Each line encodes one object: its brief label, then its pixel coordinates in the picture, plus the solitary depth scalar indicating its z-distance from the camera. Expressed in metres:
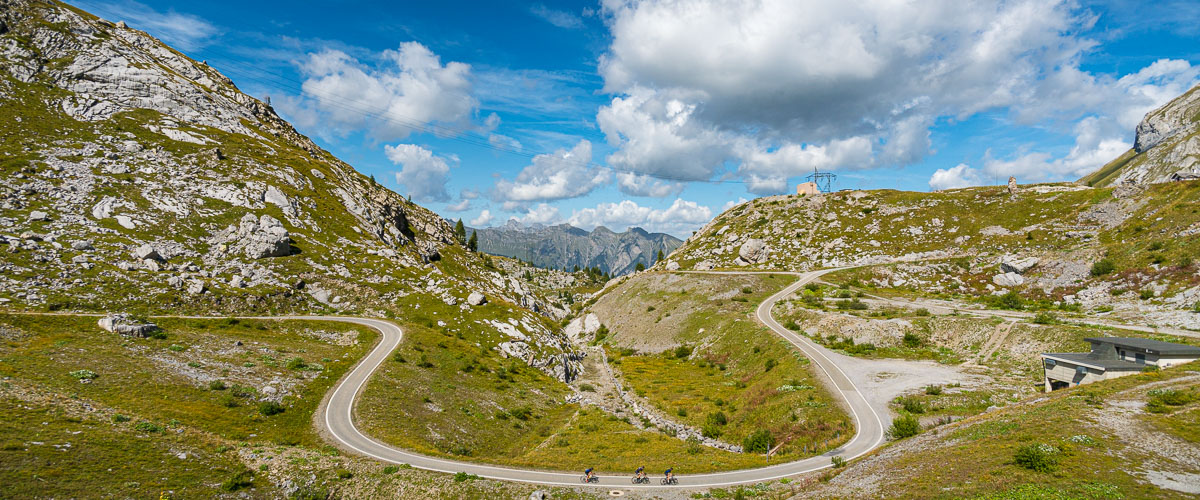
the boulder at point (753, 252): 149.00
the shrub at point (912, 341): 68.29
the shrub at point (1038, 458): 21.66
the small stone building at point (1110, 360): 38.78
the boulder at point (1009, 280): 92.75
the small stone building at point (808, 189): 185.50
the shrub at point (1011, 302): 79.09
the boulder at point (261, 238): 76.44
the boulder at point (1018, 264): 93.75
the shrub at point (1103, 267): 78.25
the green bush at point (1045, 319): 61.38
